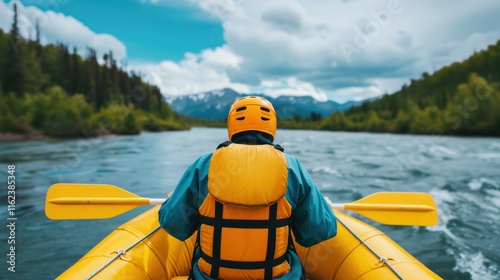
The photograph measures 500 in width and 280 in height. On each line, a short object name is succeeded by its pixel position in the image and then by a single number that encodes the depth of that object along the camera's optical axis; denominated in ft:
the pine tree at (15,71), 147.43
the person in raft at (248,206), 5.98
